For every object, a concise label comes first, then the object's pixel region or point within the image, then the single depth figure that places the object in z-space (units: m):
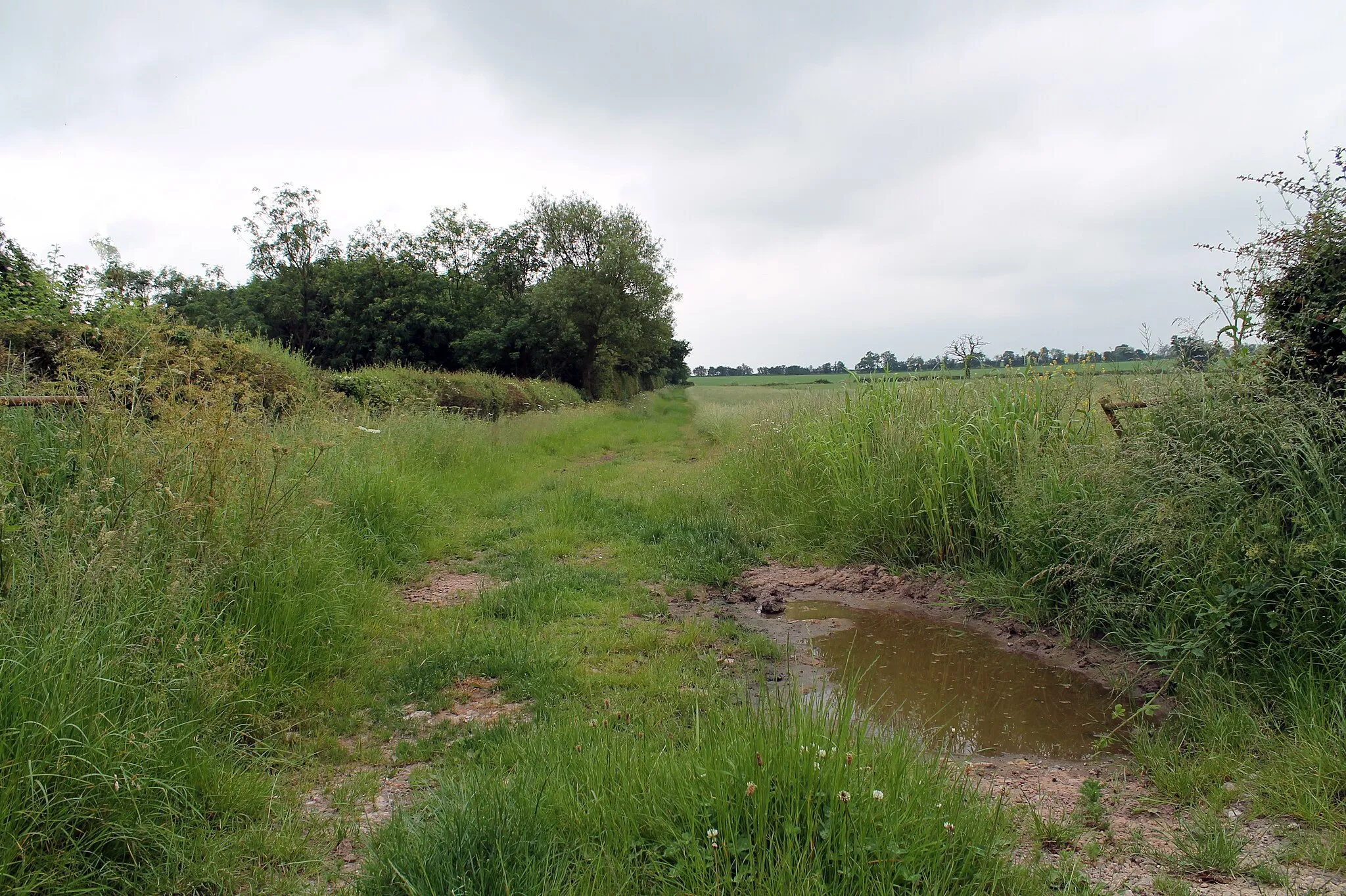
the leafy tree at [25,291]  8.51
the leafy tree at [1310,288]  4.06
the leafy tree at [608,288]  37.84
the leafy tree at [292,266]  37.91
